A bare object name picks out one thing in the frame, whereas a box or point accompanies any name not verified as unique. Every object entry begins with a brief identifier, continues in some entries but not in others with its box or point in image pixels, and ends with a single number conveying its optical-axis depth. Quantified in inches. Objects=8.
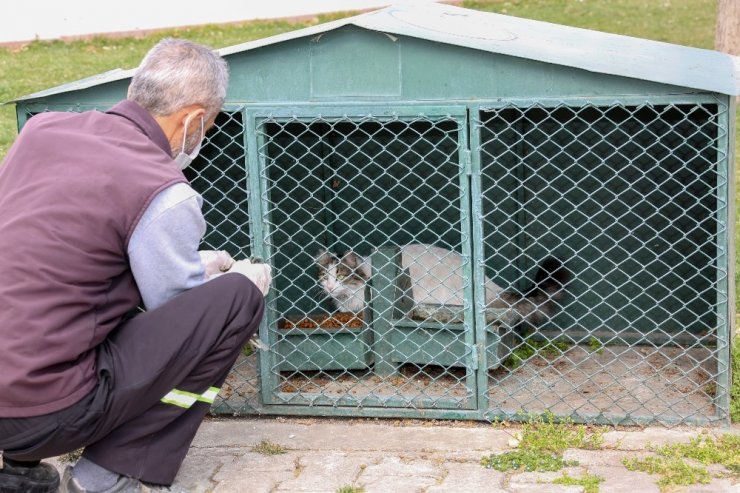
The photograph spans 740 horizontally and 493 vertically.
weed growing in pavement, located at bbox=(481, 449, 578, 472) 141.1
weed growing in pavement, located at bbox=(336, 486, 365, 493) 134.7
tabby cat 189.2
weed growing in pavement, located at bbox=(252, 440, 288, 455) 150.6
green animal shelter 151.1
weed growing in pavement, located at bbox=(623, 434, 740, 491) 135.1
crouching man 107.3
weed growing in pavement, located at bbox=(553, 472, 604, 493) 132.9
